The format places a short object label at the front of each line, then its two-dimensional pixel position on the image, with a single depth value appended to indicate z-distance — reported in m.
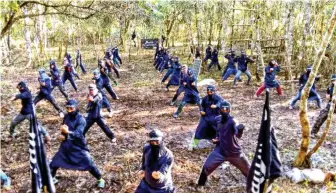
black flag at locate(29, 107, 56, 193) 3.88
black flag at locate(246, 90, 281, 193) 4.25
